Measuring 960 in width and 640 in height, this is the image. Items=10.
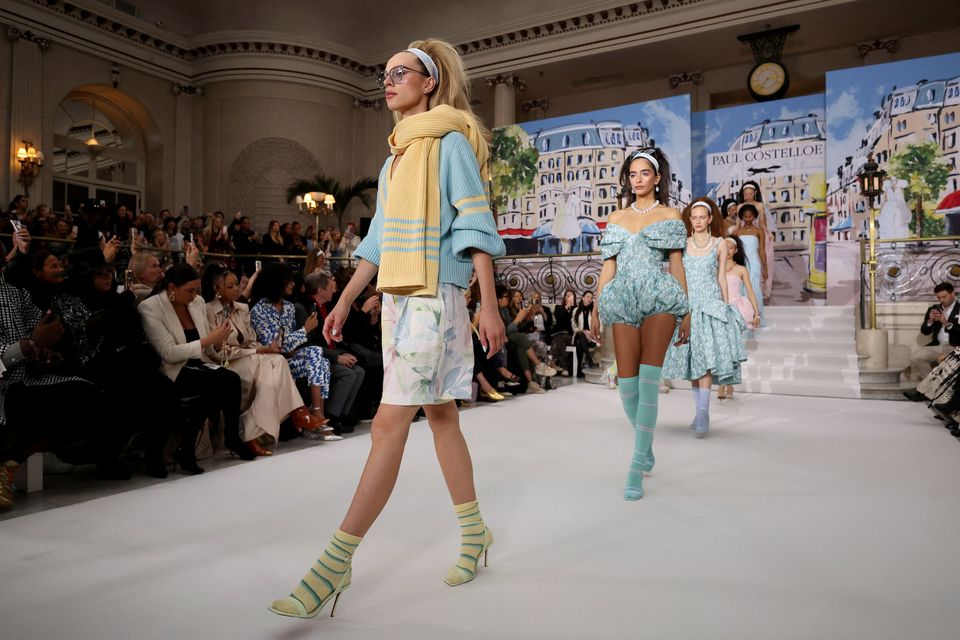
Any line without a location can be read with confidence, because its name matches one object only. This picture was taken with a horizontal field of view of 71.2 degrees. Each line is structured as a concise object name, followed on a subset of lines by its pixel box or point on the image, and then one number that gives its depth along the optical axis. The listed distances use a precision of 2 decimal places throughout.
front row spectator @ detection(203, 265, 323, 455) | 4.03
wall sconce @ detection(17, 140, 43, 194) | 12.31
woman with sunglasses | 1.86
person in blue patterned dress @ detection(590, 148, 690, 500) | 3.17
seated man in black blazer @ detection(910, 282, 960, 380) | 6.95
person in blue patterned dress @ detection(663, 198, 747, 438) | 4.93
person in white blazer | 3.68
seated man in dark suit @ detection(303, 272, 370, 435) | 4.86
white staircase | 7.45
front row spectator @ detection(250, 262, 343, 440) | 4.54
